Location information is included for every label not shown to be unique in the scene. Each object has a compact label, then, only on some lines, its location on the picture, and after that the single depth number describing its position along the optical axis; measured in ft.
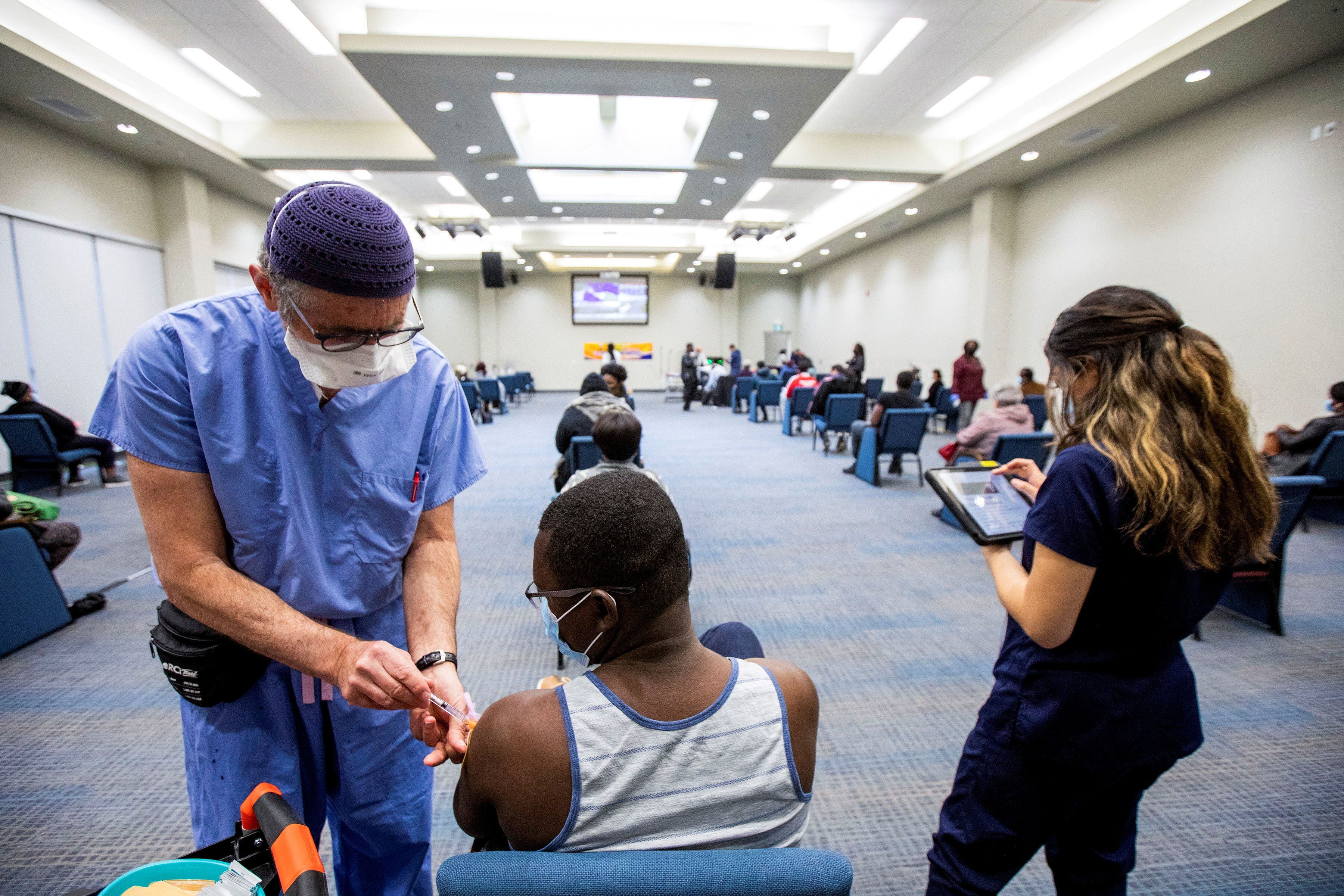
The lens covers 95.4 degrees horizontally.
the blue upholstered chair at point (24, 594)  9.39
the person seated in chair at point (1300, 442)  14.89
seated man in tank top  2.51
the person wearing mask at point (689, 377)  46.52
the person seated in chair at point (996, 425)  15.85
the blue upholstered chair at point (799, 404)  30.96
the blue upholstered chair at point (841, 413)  24.63
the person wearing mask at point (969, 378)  28.32
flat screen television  63.36
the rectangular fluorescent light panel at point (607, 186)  34.65
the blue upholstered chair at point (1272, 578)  9.23
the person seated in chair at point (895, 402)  20.86
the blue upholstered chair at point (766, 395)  37.42
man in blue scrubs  2.75
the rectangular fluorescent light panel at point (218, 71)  20.53
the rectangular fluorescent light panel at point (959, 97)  22.86
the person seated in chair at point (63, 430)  19.01
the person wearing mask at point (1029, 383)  26.84
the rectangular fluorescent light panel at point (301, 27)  17.60
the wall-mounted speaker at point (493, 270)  46.42
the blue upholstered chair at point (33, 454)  17.92
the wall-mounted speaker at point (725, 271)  48.62
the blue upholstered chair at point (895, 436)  19.58
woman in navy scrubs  3.18
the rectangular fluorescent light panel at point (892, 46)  18.74
